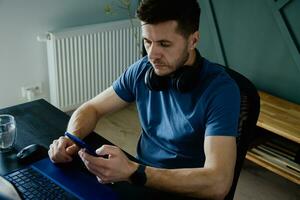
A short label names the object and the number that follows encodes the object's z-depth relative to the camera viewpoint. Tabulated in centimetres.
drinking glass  124
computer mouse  118
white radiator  274
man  107
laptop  103
